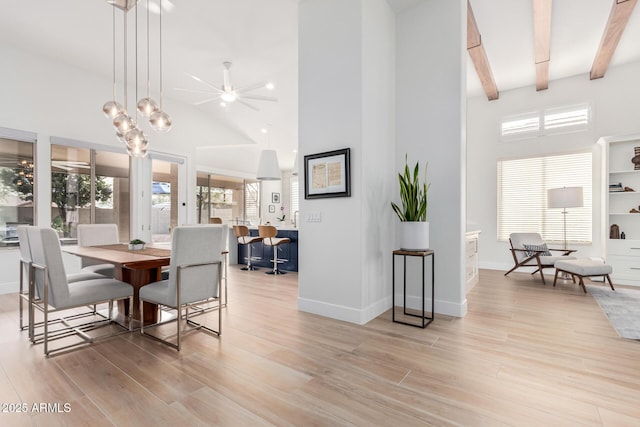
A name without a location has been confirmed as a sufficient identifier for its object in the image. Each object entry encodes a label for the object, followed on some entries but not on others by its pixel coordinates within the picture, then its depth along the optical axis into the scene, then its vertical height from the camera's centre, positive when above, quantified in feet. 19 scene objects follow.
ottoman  13.47 -2.51
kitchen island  18.69 -2.61
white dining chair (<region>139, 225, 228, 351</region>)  7.76 -1.62
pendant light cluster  9.98 +2.94
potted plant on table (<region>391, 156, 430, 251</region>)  9.68 -0.32
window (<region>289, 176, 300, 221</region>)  35.09 +2.15
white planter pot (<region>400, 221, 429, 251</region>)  9.66 -0.73
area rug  9.19 -3.50
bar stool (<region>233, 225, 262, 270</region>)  18.69 -1.59
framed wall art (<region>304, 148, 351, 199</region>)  9.98 +1.27
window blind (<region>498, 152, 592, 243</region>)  17.38 +1.03
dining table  8.59 -1.42
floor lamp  15.85 +0.72
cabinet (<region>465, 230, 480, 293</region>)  13.44 -2.21
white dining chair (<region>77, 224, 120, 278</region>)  11.12 -1.09
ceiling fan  15.63 +6.25
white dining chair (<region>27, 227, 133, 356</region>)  7.54 -2.01
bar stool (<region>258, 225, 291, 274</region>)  17.48 -1.59
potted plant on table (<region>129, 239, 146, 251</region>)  10.41 -1.12
